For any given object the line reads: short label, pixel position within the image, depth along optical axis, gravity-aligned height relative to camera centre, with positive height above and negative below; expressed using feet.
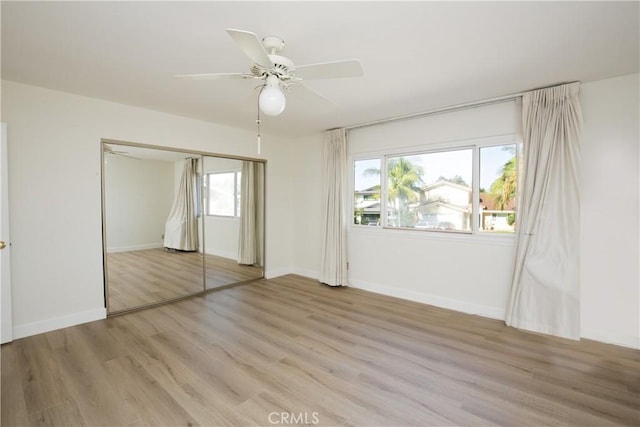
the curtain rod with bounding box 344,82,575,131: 10.26 +4.10
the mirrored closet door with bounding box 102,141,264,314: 11.48 -0.78
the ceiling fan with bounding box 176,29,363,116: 5.80 +2.96
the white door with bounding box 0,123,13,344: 8.73 -1.53
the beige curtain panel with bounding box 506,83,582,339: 9.24 -0.33
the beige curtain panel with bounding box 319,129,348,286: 14.90 -0.24
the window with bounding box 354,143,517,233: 11.02 +0.83
